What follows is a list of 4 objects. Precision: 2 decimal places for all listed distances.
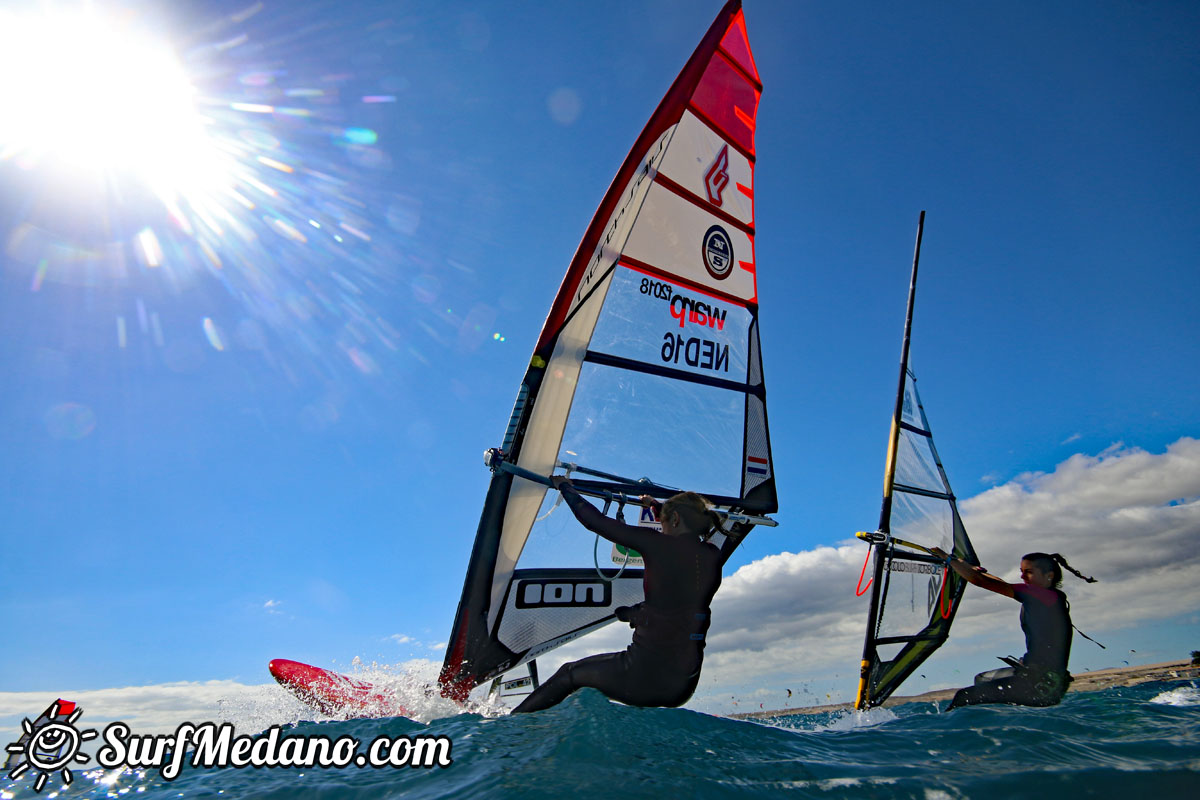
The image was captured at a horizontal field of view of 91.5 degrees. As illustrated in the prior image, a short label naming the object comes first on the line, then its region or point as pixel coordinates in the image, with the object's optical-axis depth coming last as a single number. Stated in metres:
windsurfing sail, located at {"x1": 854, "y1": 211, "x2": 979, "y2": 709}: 6.80
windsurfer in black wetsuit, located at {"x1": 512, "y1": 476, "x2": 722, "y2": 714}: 3.30
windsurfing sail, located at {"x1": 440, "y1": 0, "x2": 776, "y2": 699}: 4.47
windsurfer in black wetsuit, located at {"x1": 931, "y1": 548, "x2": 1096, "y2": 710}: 5.07
